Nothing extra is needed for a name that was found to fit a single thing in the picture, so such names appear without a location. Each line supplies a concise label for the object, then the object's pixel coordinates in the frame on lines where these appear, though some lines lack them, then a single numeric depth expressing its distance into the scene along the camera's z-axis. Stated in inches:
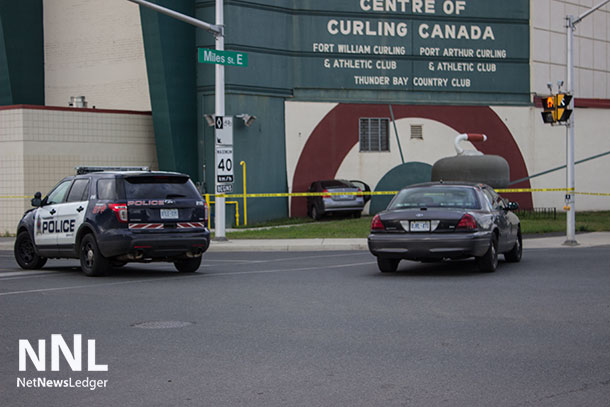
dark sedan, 577.9
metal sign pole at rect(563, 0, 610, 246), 906.1
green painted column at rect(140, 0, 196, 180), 1208.2
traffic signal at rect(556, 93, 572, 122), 908.6
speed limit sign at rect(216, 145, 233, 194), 954.7
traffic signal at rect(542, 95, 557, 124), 915.4
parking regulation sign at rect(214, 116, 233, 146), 949.8
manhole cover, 382.2
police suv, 586.6
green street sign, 897.0
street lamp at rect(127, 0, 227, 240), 944.3
